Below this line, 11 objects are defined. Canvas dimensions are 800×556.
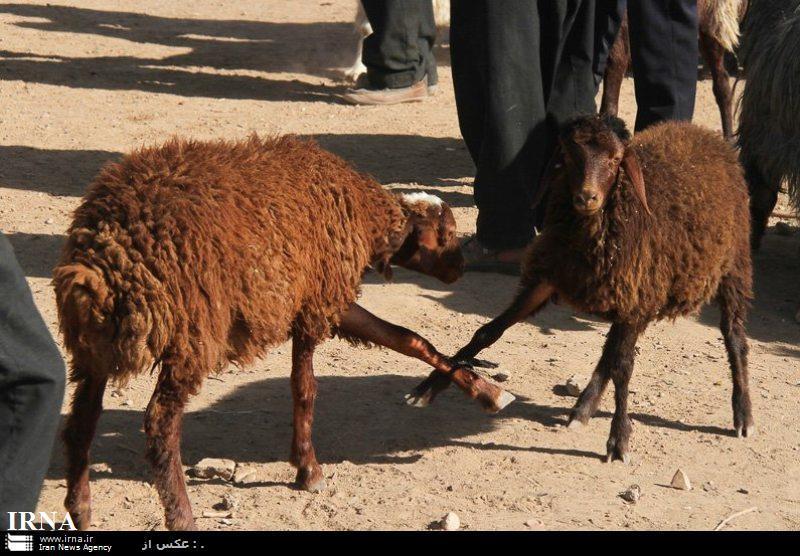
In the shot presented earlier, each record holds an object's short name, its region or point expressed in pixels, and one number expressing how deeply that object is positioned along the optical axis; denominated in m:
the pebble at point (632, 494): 9.03
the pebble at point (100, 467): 9.14
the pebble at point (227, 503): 8.59
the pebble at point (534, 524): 8.57
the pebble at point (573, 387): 10.97
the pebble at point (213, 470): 9.09
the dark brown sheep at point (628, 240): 9.41
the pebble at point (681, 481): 9.31
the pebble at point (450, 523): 8.36
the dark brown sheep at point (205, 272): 7.47
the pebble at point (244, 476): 9.09
